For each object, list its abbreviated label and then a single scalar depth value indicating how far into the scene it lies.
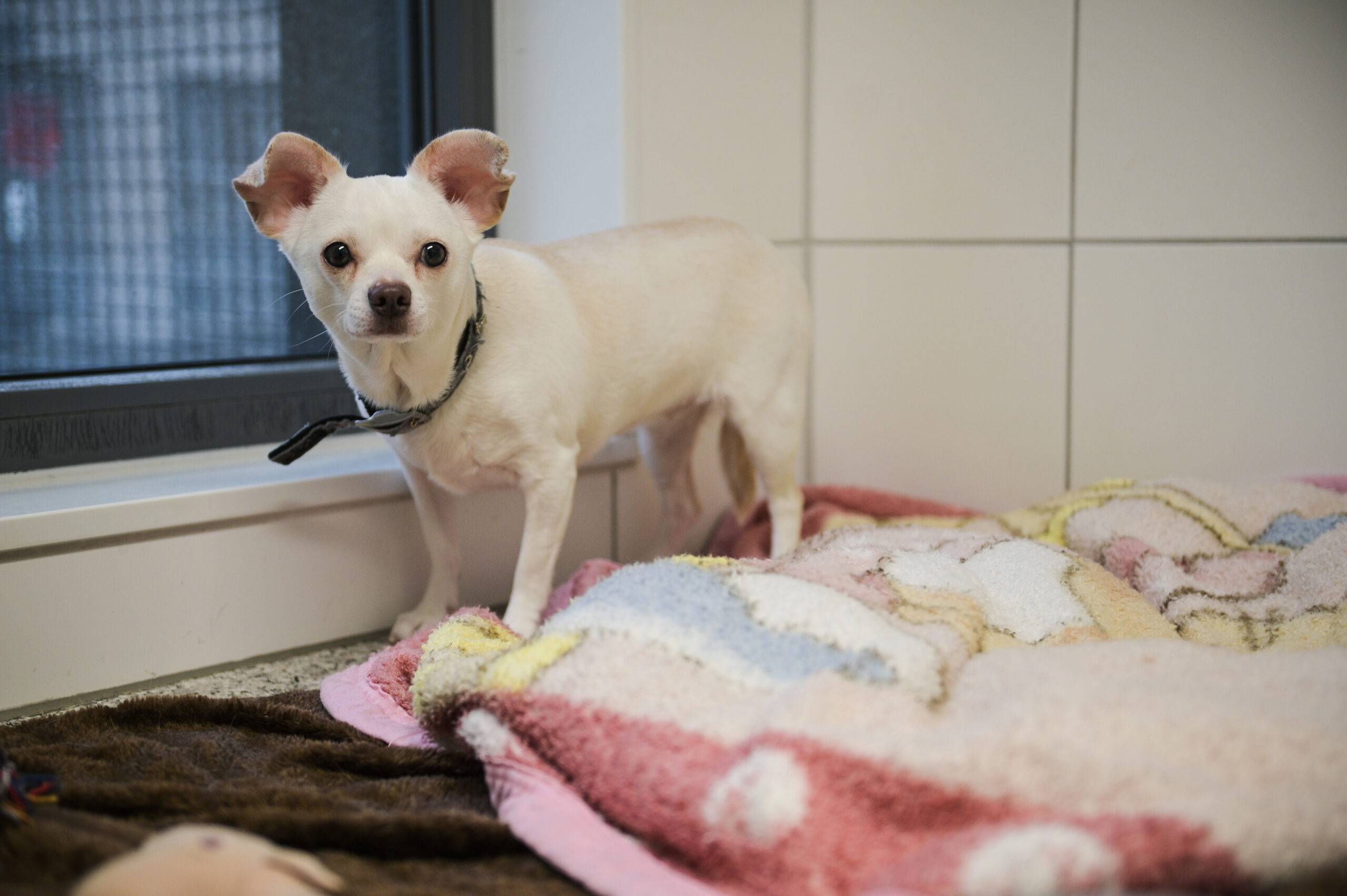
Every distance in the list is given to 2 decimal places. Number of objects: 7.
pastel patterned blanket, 0.82
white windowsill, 1.46
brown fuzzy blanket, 0.93
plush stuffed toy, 0.79
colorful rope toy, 0.93
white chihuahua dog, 1.40
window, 1.74
